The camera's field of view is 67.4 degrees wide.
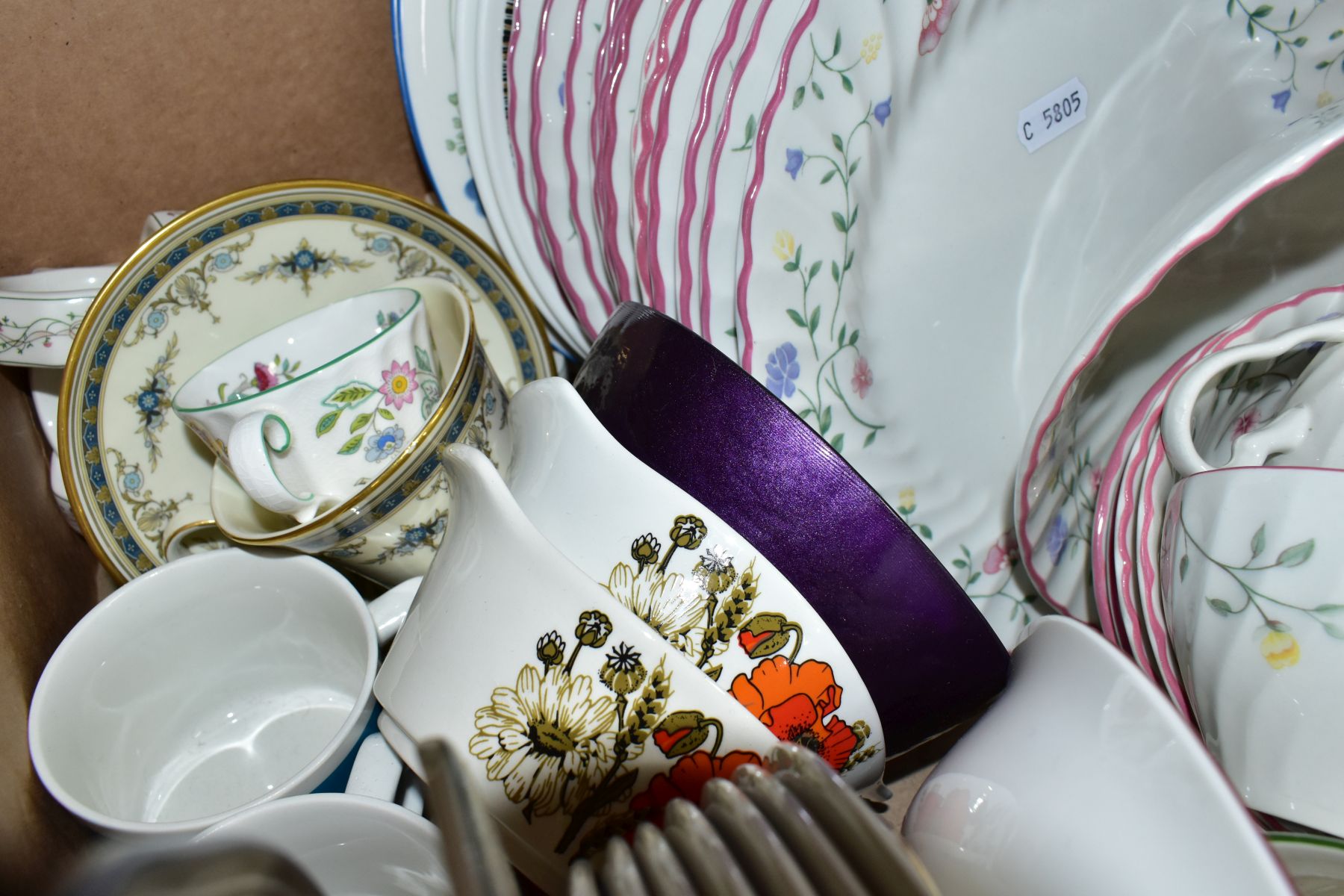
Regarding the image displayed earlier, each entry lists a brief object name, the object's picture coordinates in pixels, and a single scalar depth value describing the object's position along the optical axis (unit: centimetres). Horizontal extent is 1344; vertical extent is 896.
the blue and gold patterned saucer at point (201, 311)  52
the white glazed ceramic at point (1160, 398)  43
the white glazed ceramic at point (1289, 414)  39
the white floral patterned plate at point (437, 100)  57
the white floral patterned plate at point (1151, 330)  39
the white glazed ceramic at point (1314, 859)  34
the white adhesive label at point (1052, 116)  54
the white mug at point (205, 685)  49
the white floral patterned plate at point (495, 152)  53
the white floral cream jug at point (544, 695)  34
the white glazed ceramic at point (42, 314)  50
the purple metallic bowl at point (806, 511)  34
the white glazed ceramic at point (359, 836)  40
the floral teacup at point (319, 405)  48
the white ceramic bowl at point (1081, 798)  28
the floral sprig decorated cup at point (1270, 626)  34
